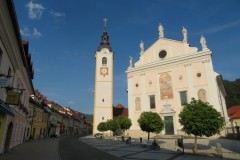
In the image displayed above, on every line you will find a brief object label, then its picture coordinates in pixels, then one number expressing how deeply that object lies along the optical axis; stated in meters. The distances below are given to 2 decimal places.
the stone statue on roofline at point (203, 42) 38.56
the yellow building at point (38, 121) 36.91
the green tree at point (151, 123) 22.05
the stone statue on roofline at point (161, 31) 45.47
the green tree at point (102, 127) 43.17
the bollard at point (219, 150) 13.12
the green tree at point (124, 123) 33.48
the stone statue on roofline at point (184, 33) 41.66
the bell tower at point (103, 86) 51.12
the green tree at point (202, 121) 15.28
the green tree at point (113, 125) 37.59
